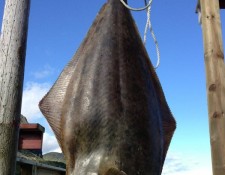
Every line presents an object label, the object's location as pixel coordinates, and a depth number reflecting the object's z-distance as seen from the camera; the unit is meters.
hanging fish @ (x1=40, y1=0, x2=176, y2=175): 1.19
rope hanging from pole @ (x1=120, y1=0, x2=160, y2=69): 1.74
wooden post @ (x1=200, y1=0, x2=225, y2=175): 2.35
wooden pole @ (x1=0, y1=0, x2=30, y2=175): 2.27
